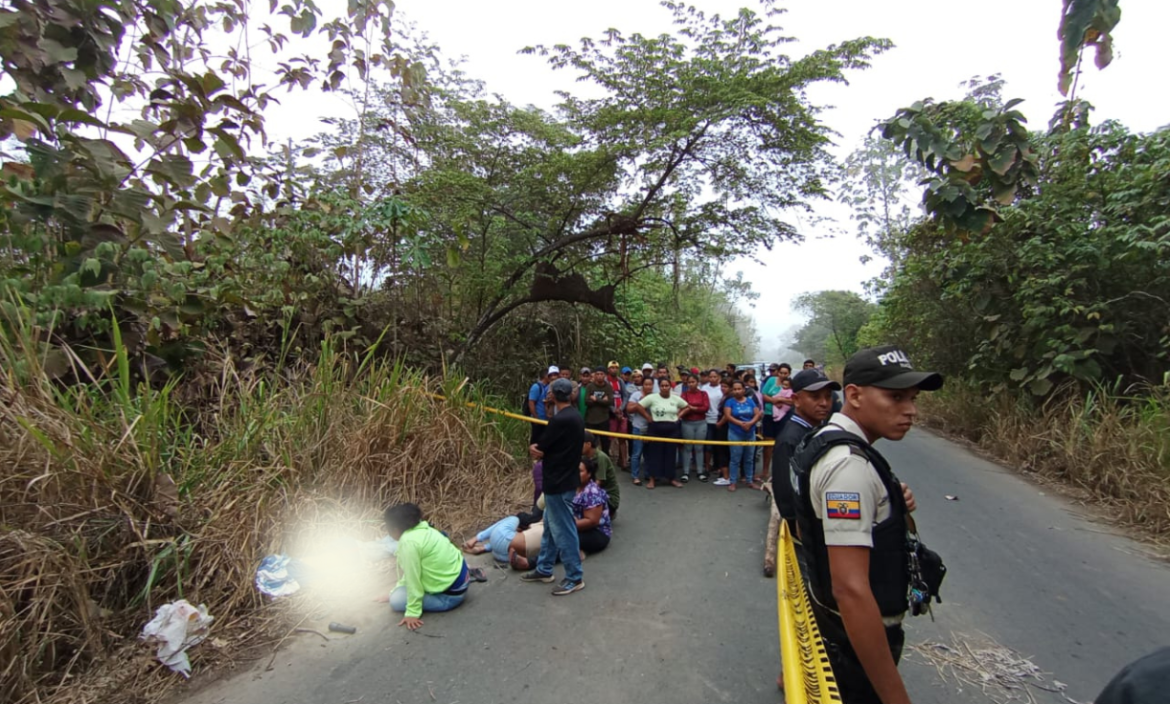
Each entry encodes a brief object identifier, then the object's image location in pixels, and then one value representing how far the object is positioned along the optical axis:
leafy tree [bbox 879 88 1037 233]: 3.72
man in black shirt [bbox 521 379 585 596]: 4.36
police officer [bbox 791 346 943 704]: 1.52
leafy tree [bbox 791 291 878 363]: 32.41
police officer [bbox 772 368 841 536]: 3.25
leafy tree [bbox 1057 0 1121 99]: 2.52
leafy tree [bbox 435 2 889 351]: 8.20
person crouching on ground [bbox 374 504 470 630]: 3.85
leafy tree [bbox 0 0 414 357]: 3.49
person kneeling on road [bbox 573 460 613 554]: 5.07
